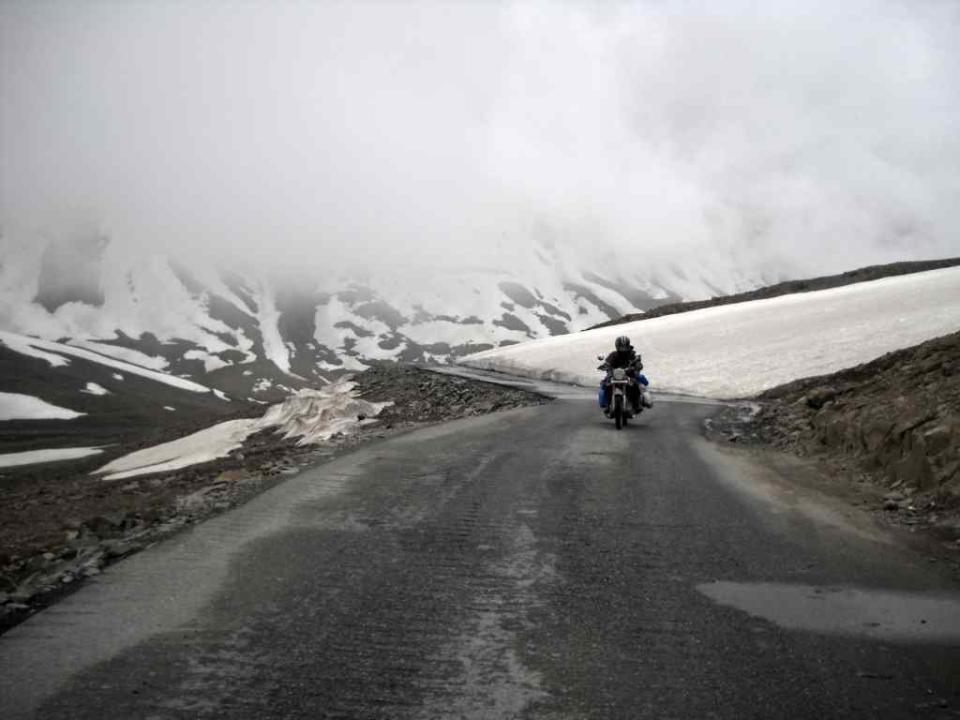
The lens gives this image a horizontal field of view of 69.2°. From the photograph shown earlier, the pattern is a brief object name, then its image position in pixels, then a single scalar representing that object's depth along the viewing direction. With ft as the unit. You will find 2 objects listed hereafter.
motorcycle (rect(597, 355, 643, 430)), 51.27
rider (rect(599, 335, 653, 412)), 54.44
